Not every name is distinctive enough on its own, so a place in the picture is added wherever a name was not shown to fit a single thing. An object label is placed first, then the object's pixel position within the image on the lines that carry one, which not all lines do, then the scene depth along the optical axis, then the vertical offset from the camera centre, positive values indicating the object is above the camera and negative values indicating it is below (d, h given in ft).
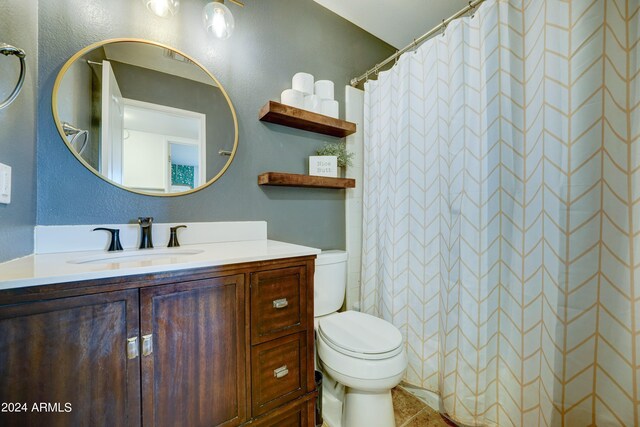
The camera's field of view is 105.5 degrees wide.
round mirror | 3.52 +1.55
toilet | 3.47 -2.21
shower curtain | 2.70 +0.00
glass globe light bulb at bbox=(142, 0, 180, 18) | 3.82 +3.28
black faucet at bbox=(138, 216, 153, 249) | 3.67 -0.29
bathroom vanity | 2.01 -1.39
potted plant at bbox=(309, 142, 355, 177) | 5.34 +1.22
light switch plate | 2.47 +0.30
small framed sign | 5.33 +1.06
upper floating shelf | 4.66 +1.94
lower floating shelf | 4.69 +0.68
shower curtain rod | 3.98 +3.42
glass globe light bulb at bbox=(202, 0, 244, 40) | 3.99 +3.24
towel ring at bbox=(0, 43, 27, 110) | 2.10 +1.38
